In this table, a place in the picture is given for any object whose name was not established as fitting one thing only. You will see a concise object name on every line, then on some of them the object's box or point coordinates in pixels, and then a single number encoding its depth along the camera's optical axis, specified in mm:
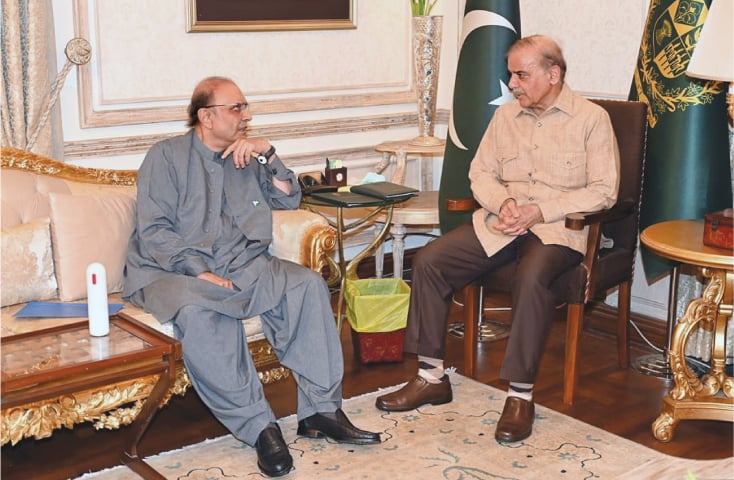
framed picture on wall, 4227
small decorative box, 3055
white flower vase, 4504
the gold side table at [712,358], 3201
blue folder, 2996
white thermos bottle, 2754
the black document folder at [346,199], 3721
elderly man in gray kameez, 3041
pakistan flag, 4164
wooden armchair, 3475
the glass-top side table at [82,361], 2467
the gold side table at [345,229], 3824
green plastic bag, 3879
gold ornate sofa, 3037
